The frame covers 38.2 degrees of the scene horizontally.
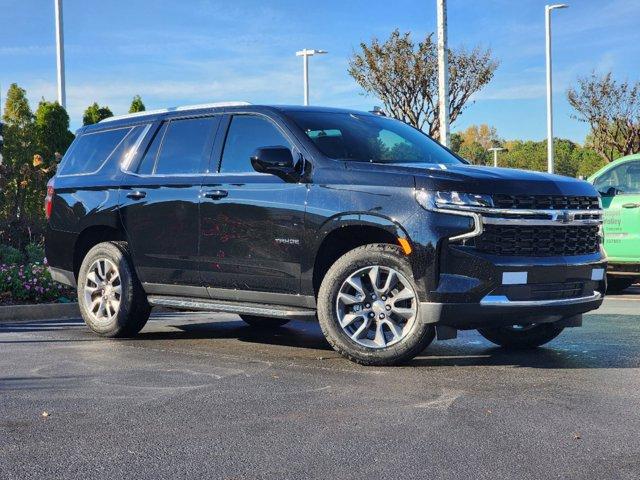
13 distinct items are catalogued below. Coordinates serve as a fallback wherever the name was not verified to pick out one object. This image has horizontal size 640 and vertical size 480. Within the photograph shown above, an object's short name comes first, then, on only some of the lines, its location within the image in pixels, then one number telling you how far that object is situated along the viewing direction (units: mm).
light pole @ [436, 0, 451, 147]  18984
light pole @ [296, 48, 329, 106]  36094
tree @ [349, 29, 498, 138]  31391
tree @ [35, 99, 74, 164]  23344
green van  11867
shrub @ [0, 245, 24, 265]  13312
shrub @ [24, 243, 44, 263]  13477
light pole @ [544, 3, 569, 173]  30531
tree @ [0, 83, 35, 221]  18000
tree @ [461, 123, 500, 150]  132250
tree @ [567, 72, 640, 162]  36531
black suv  6137
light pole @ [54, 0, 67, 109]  22844
